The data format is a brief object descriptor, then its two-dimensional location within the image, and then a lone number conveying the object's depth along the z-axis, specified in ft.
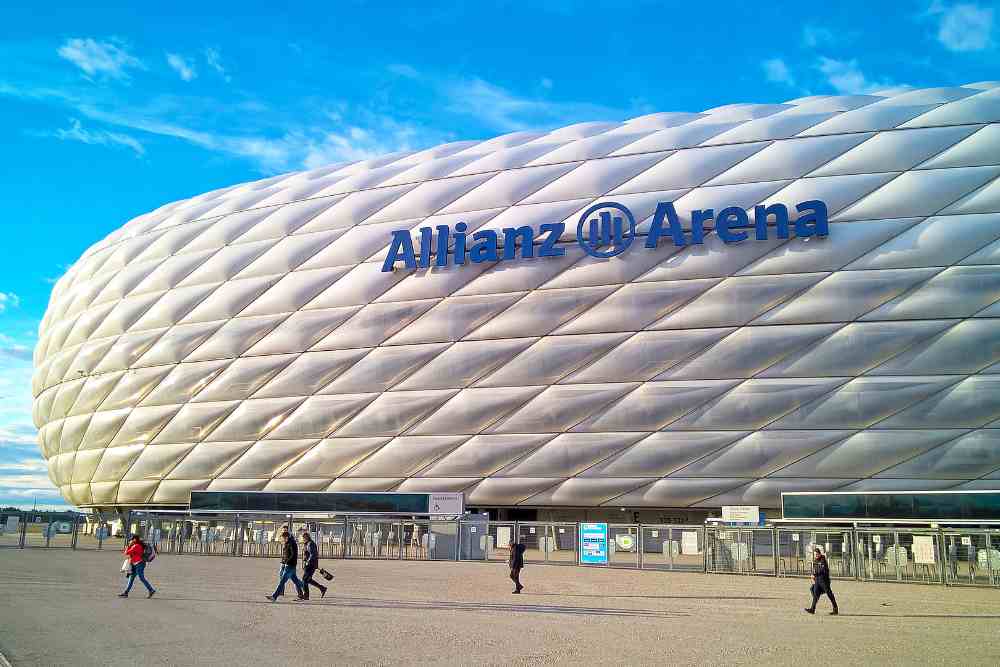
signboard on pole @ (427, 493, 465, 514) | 95.62
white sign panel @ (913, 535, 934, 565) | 71.15
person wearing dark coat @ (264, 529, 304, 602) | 48.19
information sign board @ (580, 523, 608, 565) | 83.35
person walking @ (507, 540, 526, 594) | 54.95
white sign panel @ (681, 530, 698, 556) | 80.18
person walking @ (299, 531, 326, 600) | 49.78
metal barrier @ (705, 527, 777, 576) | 77.25
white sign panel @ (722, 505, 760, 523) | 88.69
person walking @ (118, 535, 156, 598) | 48.70
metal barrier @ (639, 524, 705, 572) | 80.38
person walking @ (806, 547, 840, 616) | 45.93
